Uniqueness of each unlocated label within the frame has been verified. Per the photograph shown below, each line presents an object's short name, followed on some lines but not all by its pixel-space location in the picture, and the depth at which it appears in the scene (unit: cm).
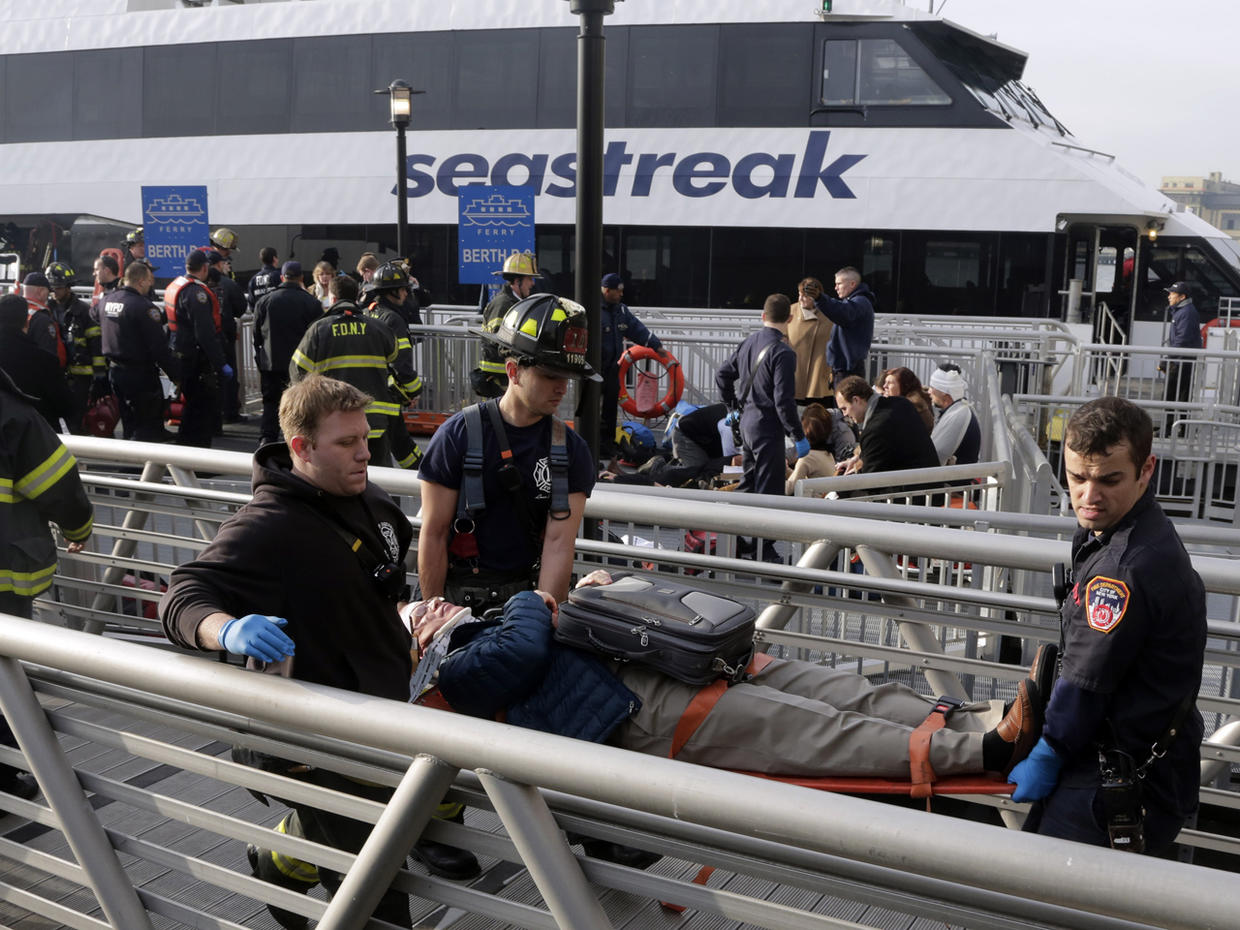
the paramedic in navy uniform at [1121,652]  255
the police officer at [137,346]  1008
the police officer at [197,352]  1093
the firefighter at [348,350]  769
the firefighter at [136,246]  1439
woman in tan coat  1030
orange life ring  1126
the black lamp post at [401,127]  1425
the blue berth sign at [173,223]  1338
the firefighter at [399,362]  859
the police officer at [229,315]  1288
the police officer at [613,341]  1098
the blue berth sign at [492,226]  1194
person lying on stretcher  293
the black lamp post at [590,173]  496
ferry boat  1717
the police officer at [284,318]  1016
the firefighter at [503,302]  682
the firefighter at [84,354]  1098
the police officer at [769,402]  786
